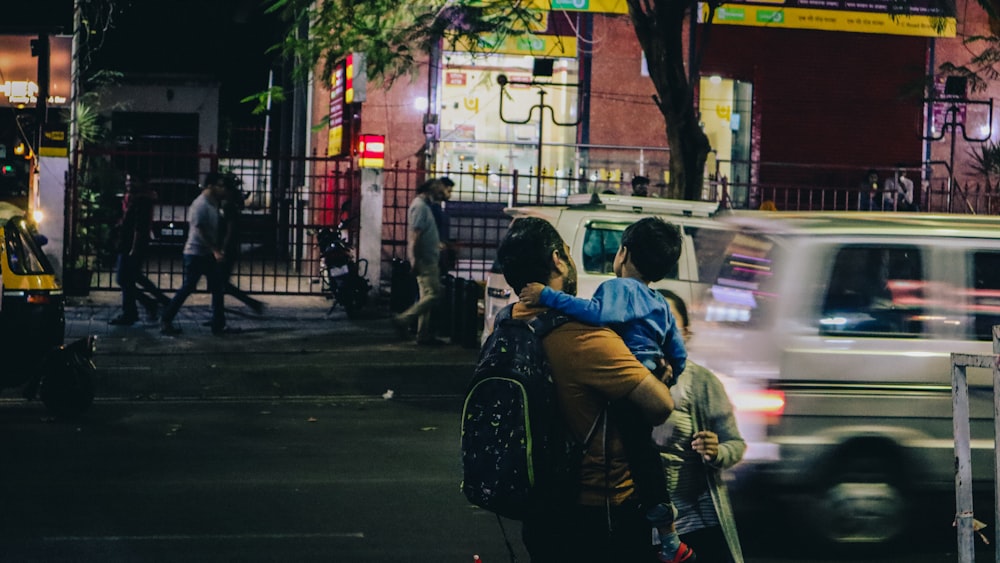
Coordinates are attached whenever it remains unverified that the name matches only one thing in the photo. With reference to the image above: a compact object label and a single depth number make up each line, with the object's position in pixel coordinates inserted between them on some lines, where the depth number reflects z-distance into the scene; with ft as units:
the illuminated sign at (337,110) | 75.87
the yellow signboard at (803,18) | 78.74
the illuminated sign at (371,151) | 62.49
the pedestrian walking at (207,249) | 53.21
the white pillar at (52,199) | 60.08
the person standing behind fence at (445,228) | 51.96
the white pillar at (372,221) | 62.69
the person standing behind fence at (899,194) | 71.05
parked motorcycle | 58.70
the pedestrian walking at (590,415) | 13.43
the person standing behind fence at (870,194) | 72.38
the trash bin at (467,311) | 51.98
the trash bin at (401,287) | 59.36
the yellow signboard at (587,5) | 73.15
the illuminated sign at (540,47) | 74.33
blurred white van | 23.18
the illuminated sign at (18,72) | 63.52
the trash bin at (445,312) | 54.13
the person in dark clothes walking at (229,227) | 54.60
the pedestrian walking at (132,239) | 53.62
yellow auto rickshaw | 36.83
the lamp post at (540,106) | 61.93
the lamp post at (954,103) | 71.73
